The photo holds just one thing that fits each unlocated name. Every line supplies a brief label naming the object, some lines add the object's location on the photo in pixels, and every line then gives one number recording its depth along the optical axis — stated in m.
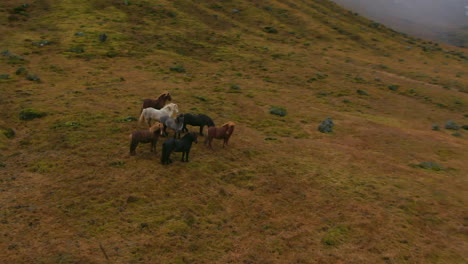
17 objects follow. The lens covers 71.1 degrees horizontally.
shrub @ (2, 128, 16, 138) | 17.50
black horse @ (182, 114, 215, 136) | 18.78
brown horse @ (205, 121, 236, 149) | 17.67
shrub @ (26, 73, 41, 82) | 27.89
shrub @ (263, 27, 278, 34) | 67.25
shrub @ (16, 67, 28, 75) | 28.88
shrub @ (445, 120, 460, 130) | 30.47
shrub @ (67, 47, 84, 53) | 38.02
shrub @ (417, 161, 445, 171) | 20.03
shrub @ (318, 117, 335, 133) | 24.95
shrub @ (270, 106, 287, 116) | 27.66
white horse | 18.50
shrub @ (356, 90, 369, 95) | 39.37
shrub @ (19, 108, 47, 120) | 19.92
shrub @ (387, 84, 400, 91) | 43.07
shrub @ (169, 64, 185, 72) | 37.12
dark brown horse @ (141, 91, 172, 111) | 20.77
